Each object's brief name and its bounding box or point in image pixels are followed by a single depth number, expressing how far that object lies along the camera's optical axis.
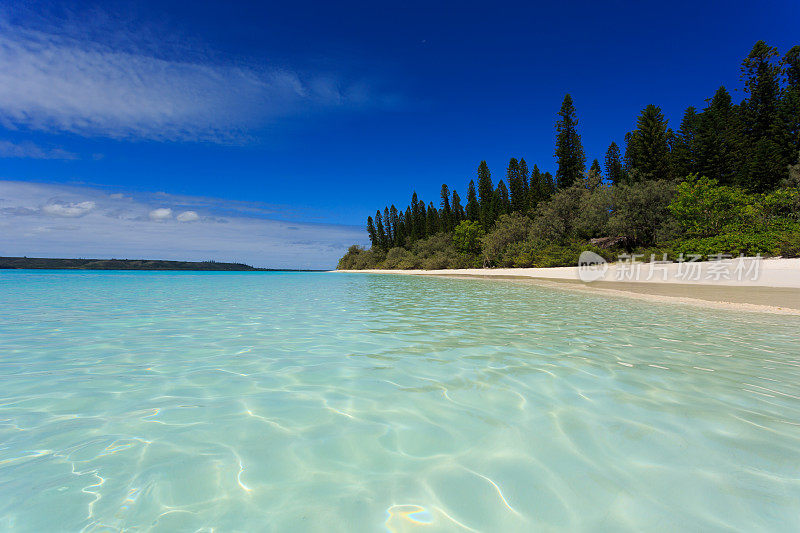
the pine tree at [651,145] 37.00
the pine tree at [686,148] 33.81
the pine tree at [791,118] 27.39
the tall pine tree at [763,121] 27.72
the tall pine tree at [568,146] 45.01
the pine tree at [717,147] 31.41
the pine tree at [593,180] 36.81
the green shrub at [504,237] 43.04
